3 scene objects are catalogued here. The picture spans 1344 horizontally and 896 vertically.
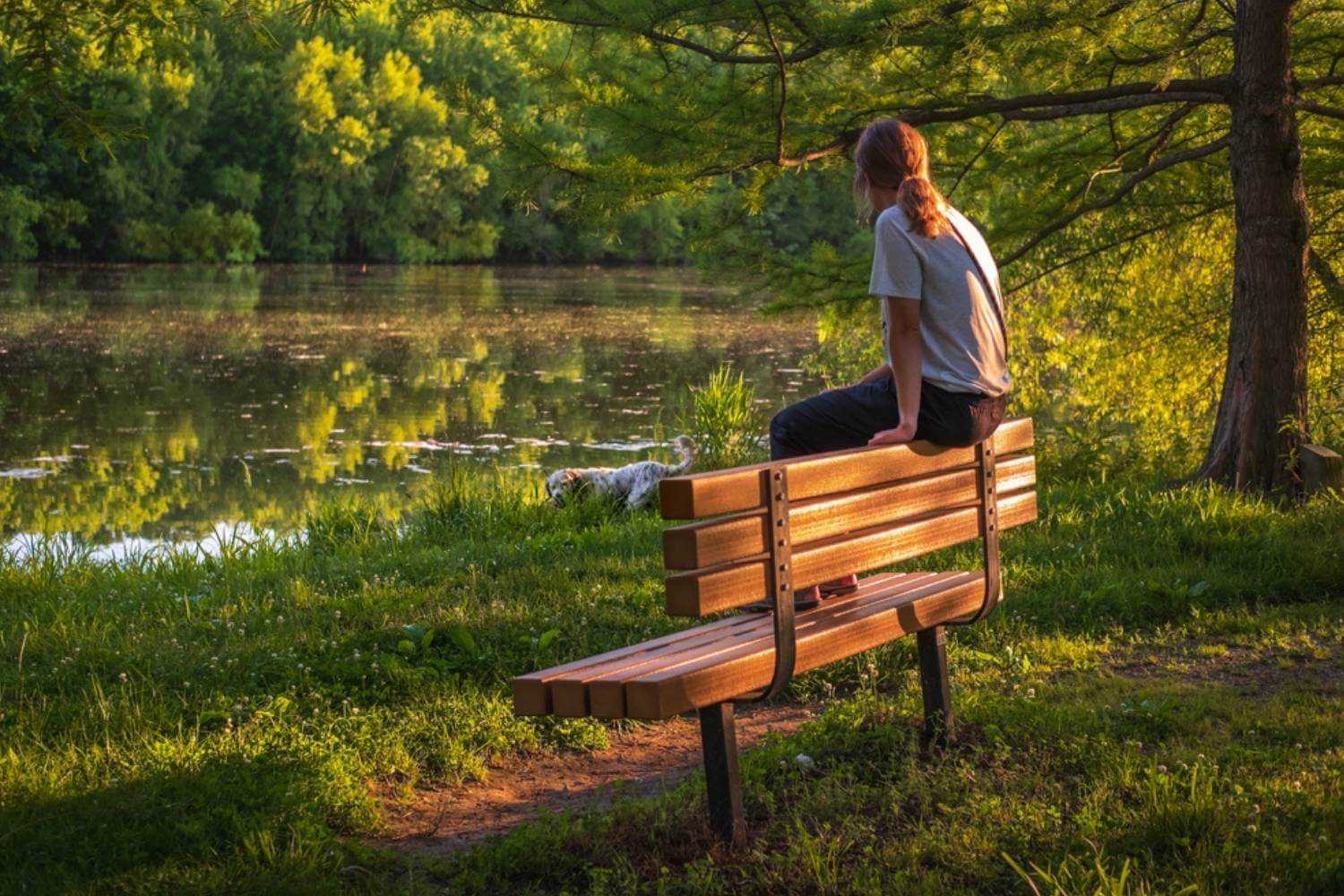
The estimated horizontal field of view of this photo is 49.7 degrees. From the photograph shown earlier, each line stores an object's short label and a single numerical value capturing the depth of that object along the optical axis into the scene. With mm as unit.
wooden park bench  3389
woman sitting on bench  4164
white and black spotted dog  10430
